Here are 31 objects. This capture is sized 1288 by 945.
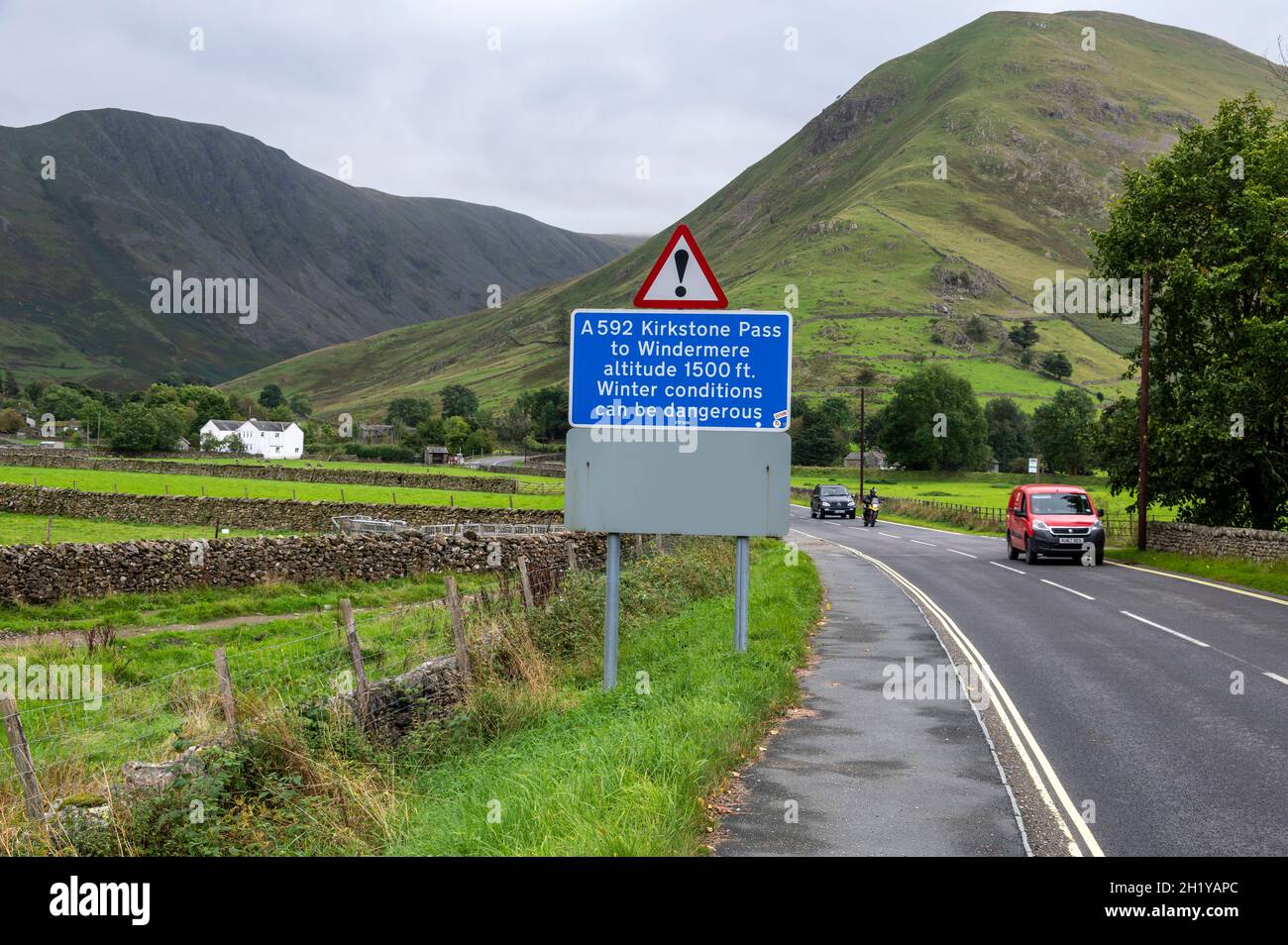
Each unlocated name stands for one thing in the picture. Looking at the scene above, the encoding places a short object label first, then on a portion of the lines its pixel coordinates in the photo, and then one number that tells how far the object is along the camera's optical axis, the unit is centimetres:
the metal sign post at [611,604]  1076
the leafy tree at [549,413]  14900
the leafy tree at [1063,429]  11175
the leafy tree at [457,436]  14677
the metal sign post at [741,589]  1118
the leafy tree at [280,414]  18755
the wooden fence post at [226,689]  902
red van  2931
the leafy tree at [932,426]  11219
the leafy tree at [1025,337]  18375
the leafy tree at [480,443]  14700
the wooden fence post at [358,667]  1027
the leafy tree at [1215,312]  2880
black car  6266
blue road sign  1070
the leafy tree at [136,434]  10350
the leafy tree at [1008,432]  13212
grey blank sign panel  1071
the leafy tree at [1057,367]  16925
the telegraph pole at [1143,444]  3103
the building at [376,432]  18388
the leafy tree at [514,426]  16688
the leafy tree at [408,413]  19412
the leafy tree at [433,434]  14938
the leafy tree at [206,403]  16750
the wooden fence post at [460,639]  1143
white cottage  15900
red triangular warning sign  1039
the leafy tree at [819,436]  12569
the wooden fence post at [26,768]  747
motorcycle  5397
